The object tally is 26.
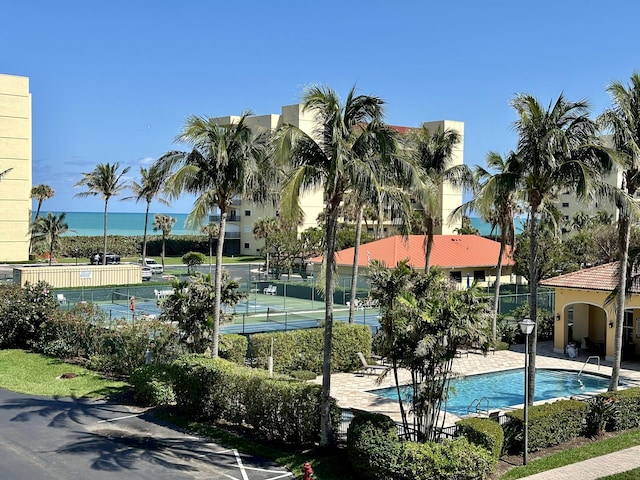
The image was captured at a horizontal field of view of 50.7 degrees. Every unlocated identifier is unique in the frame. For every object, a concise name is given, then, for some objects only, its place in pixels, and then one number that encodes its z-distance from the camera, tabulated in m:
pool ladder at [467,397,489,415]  21.05
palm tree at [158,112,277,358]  19.86
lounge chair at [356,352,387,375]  27.22
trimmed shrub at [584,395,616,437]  18.56
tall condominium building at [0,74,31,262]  69.00
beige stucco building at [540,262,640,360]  29.48
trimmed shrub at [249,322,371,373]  24.72
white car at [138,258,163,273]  65.50
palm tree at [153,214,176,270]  79.69
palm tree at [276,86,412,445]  15.57
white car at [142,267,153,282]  53.96
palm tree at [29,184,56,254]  72.50
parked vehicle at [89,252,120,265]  72.26
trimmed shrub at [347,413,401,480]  13.95
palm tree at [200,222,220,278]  78.56
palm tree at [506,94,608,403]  18.48
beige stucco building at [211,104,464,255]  81.06
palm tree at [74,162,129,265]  53.50
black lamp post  16.06
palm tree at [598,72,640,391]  20.09
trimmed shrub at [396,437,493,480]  13.70
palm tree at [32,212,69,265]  60.99
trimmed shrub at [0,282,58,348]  28.25
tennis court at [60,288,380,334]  32.78
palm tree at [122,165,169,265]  54.03
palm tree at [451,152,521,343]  18.95
